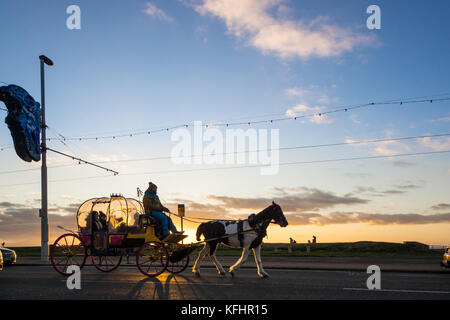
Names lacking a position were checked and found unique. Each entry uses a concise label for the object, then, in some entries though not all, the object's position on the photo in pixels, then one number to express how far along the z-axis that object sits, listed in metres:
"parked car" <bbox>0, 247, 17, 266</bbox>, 22.48
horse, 14.20
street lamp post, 26.83
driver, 14.54
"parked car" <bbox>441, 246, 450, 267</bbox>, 17.97
